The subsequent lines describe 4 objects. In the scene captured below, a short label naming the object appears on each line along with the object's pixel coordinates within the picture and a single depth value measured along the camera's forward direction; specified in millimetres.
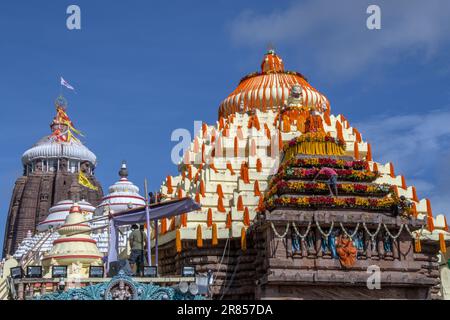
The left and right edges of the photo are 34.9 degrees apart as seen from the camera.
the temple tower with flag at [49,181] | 91125
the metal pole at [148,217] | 30672
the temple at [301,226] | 31750
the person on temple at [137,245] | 32031
